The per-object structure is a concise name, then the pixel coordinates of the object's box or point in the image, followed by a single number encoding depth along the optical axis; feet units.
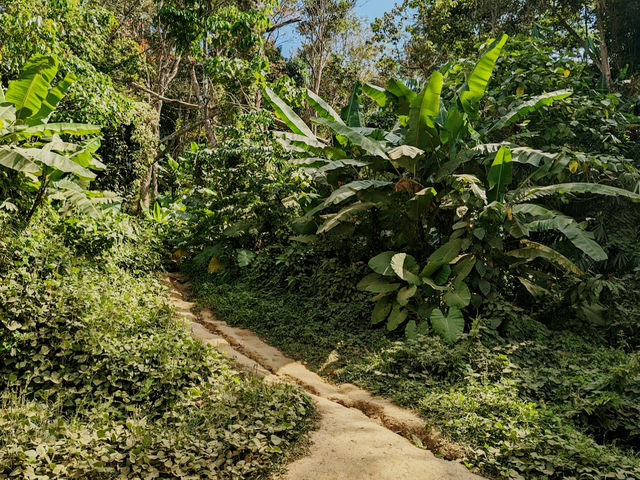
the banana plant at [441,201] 19.08
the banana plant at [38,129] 16.66
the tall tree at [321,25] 60.64
